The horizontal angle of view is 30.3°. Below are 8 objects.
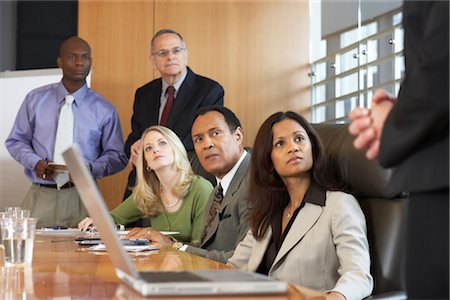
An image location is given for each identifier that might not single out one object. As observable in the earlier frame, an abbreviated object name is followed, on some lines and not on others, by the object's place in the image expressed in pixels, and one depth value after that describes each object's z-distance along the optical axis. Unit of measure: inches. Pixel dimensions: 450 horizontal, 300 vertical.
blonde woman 157.0
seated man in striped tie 130.5
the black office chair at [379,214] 102.1
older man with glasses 193.2
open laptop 51.4
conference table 61.1
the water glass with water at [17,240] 85.9
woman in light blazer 99.5
